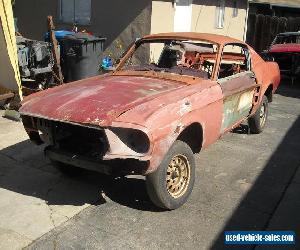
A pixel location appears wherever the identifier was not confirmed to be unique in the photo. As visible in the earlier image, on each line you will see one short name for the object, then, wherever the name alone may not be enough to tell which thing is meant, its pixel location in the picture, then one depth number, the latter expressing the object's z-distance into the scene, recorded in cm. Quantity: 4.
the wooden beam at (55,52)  887
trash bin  979
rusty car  385
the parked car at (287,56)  1184
